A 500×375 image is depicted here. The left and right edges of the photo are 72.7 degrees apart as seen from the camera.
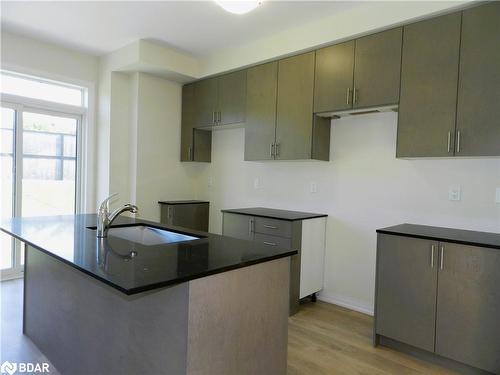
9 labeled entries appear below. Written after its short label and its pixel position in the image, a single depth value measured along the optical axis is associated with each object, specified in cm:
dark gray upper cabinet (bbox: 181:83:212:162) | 450
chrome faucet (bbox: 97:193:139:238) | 203
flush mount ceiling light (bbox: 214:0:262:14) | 196
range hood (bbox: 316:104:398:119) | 290
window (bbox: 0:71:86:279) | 381
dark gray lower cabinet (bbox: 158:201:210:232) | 430
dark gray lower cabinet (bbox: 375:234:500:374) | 213
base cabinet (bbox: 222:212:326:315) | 316
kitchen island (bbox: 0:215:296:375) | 137
